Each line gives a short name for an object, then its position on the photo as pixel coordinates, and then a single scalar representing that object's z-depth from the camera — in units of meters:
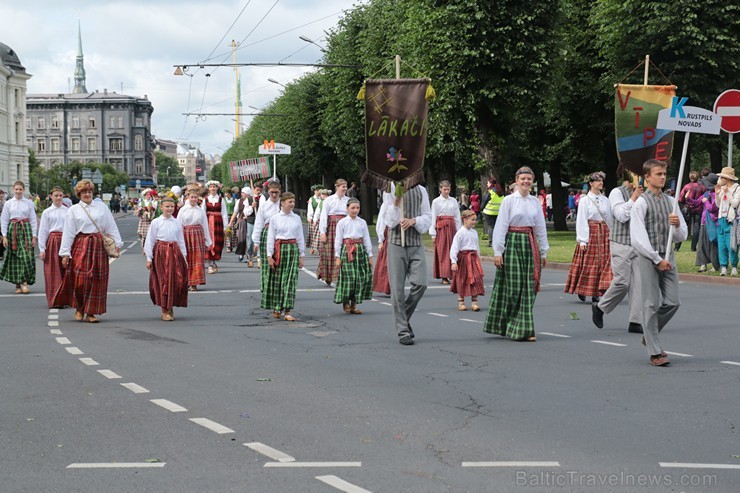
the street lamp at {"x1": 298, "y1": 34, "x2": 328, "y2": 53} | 44.44
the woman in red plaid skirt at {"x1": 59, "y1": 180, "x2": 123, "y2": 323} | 14.26
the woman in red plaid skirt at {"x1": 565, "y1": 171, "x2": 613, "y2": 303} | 15.37
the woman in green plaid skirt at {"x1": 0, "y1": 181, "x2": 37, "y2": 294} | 19.12
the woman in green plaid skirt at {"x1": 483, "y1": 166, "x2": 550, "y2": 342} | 12.02
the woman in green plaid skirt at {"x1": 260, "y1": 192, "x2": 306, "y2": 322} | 14.53
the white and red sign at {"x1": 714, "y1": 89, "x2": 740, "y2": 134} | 18.77
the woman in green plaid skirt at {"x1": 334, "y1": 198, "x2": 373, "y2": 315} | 15.45
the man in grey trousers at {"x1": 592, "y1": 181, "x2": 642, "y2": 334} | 12.17
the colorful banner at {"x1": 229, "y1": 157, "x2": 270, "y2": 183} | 57.23
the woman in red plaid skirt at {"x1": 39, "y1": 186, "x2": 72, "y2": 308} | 16.59
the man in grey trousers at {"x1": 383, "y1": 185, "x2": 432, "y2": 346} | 11.92
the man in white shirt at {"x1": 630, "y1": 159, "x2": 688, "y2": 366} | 10.05
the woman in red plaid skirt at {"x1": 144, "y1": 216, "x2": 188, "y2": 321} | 14.60
